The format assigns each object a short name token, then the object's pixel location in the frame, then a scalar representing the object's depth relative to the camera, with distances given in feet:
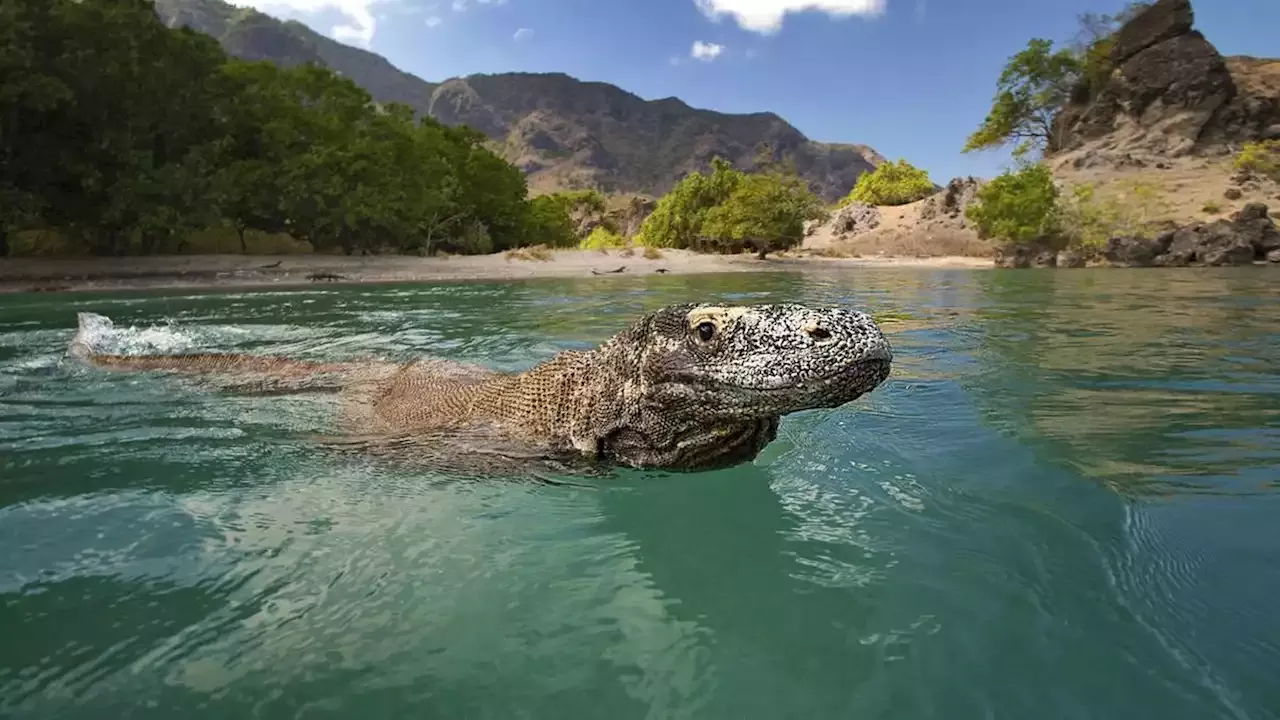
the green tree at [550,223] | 183.83
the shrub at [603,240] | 201.55
